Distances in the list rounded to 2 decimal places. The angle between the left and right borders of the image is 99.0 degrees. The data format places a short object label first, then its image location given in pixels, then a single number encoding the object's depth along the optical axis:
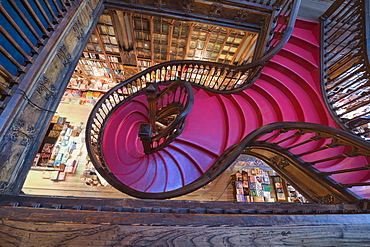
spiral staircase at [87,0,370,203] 2.72
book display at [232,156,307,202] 4.67
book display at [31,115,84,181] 4.44
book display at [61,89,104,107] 5.92
